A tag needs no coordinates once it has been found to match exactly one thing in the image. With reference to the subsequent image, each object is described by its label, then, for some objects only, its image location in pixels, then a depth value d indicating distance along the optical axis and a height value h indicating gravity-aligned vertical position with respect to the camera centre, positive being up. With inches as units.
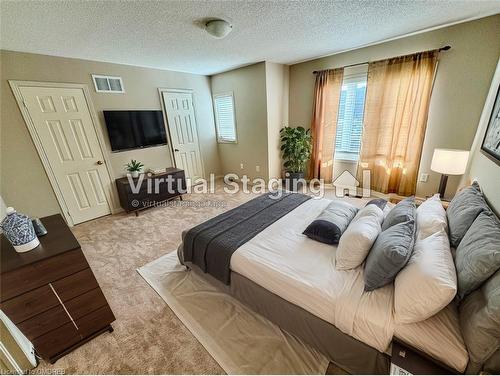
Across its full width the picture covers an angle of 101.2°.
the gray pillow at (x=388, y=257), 42.8 -29.5
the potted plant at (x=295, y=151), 154.6 -23.7
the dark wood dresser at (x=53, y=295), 46.0 -37.4
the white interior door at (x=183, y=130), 158.7 -3.4
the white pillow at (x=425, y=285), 36.1 -30.7
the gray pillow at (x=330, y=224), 63.3 -33.4
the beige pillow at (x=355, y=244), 51.9 -31.7
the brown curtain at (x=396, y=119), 109.8 -4.0
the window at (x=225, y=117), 175.5 +5.0
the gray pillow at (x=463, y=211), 50.7 -26.5
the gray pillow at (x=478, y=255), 35.5 -26.3
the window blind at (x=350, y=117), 133.0 -1.7
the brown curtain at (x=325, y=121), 140.6 -2.8
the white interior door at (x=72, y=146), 108.6 -7.0
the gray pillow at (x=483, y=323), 30.9 -32.8
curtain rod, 99.1 +27.9
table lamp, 86.3 -21.7
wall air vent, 123.2 +28.0
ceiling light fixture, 78.5 +35.9
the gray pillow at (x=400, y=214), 55.8 -27.8
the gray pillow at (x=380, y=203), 71.8 -30.4
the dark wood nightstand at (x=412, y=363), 35.0 -42.4
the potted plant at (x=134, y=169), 136.1 -24.8
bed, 37.9 -39.7
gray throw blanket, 66.4 -36.9
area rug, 52.1 -58.4
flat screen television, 131.1 +0.2
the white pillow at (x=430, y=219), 54.0 -29.1
